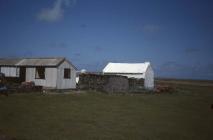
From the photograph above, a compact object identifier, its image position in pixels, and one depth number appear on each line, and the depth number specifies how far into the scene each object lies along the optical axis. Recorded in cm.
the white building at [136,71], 5172
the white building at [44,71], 3684
